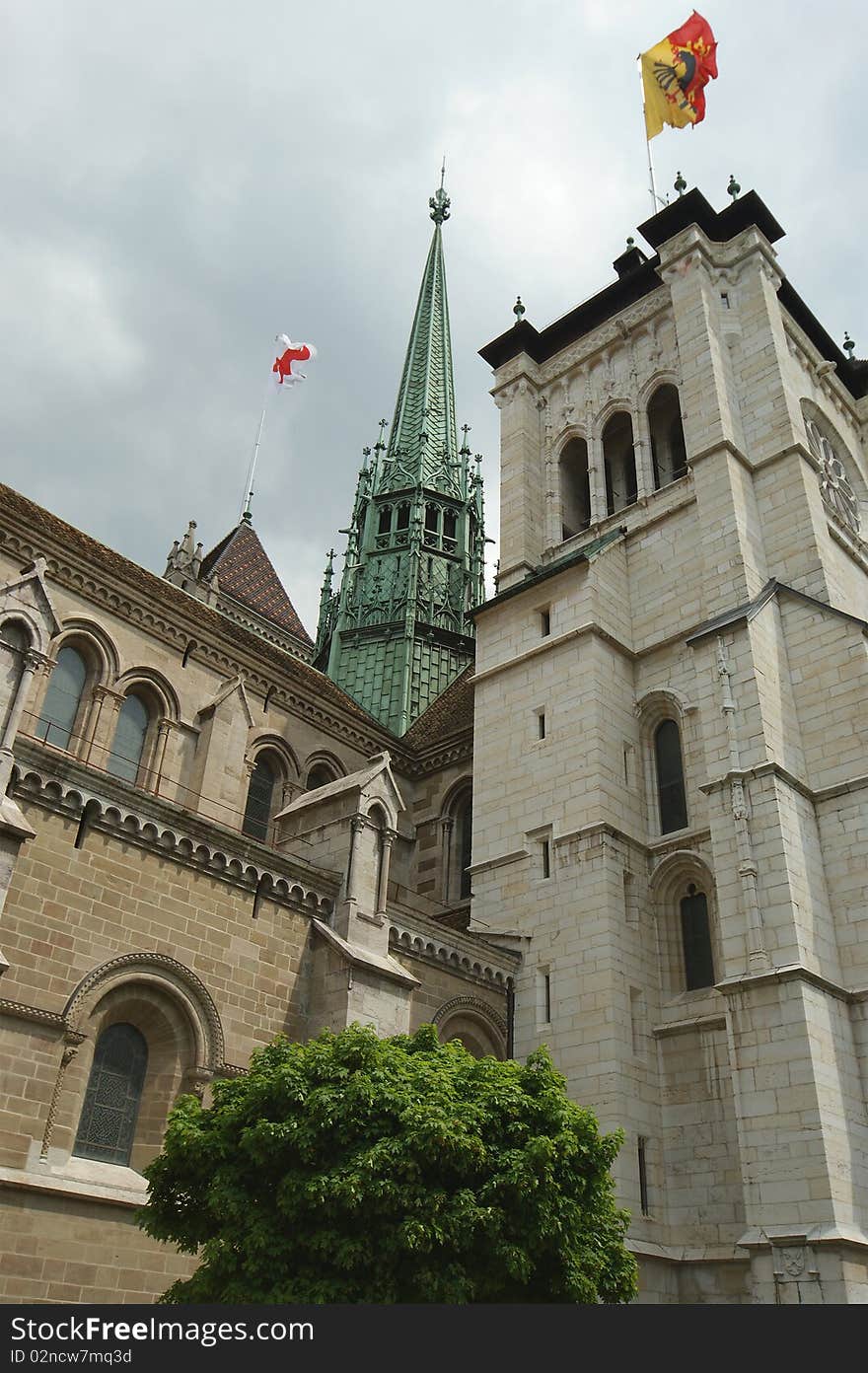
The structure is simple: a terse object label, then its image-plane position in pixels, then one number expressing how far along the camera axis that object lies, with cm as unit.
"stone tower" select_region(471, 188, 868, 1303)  1658
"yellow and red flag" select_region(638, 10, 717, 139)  3103
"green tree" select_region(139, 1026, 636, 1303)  1047
